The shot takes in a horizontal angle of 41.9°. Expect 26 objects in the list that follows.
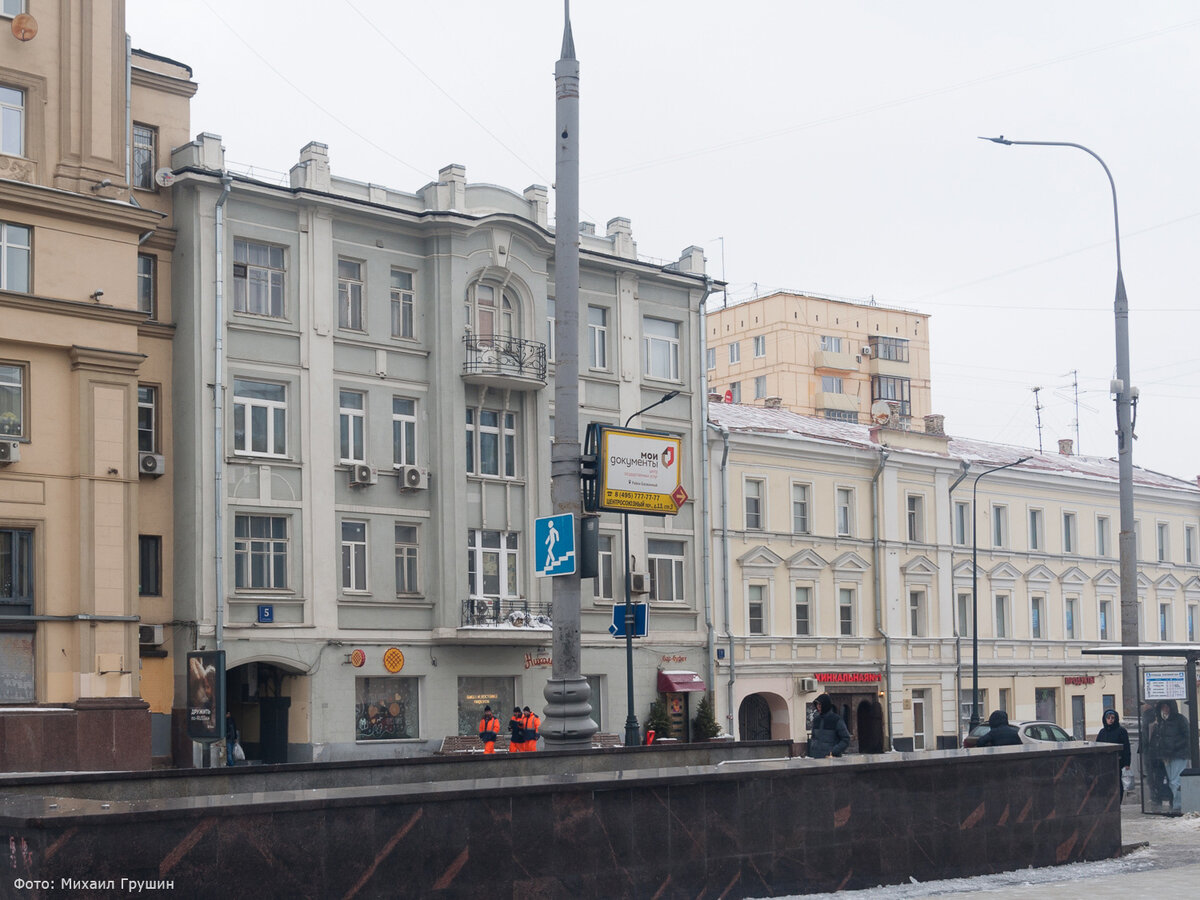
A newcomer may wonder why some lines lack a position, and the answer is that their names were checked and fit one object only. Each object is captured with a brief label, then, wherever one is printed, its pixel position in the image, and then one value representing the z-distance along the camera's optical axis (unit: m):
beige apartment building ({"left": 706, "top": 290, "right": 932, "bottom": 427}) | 84.81
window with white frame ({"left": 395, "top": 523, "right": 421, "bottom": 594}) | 37.62
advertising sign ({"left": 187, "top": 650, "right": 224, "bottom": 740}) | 27.62
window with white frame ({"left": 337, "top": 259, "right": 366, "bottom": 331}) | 37.34
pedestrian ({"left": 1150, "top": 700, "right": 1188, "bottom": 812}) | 22.52
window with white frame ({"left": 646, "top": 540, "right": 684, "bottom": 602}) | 42.84
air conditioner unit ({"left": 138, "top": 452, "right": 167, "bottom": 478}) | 33.94
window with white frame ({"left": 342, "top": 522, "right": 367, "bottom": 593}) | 36.59
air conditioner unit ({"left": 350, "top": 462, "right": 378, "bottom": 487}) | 36.50
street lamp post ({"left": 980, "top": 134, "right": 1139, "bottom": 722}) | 26.47
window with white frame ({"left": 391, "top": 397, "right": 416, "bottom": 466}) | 37.94
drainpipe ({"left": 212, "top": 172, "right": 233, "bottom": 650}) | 33.88
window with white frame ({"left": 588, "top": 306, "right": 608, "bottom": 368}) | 42.38
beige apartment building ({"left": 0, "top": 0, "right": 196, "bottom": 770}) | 30.48
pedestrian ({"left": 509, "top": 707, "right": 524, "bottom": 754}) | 32.69
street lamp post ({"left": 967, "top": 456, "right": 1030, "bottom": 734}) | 47.00
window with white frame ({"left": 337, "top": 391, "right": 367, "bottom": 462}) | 36.97
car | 34.34
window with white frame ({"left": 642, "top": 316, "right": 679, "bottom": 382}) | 43.84
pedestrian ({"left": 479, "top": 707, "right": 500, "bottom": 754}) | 33.72
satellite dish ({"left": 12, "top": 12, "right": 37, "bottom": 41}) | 31.19
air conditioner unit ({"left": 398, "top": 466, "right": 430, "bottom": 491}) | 37.31
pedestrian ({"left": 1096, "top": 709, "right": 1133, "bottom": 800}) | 23.88
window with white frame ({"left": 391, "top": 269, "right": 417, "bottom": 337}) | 38.34
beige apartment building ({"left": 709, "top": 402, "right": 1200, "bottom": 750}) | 45.22
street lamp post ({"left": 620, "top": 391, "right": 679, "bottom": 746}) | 33.00
